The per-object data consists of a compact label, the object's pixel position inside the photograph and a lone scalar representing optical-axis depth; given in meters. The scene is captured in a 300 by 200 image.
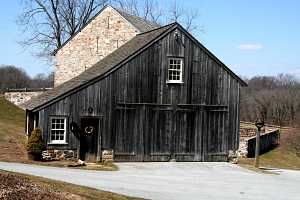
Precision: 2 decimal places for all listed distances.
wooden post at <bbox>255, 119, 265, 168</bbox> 27.78
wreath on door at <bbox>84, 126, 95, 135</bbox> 25.70
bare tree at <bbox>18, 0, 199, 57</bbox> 54.03
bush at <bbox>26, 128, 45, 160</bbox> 24.00
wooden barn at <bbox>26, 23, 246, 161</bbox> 25.52
